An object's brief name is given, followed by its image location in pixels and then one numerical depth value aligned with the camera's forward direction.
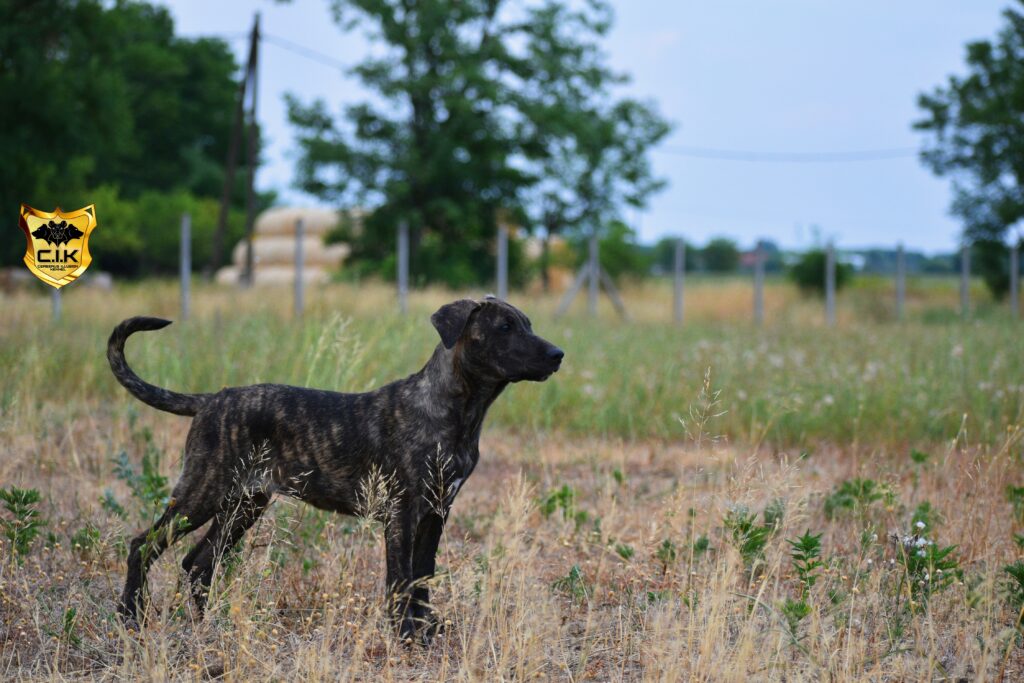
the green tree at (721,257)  76.94
